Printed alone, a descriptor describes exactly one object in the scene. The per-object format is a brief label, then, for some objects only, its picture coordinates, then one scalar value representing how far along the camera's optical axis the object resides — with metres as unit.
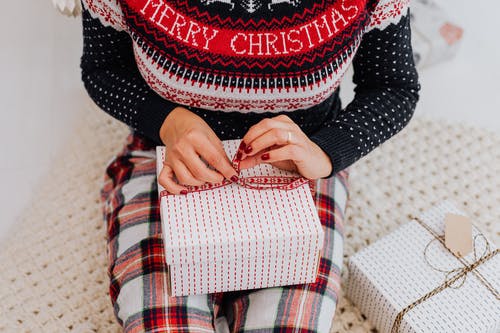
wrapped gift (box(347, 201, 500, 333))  0.86
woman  0.73
